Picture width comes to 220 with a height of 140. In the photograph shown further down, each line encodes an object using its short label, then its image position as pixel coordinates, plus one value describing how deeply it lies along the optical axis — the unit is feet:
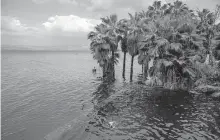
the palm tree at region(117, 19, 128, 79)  118.73
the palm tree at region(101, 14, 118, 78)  117.91
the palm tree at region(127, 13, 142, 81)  109.29
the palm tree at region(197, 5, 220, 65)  107.69
